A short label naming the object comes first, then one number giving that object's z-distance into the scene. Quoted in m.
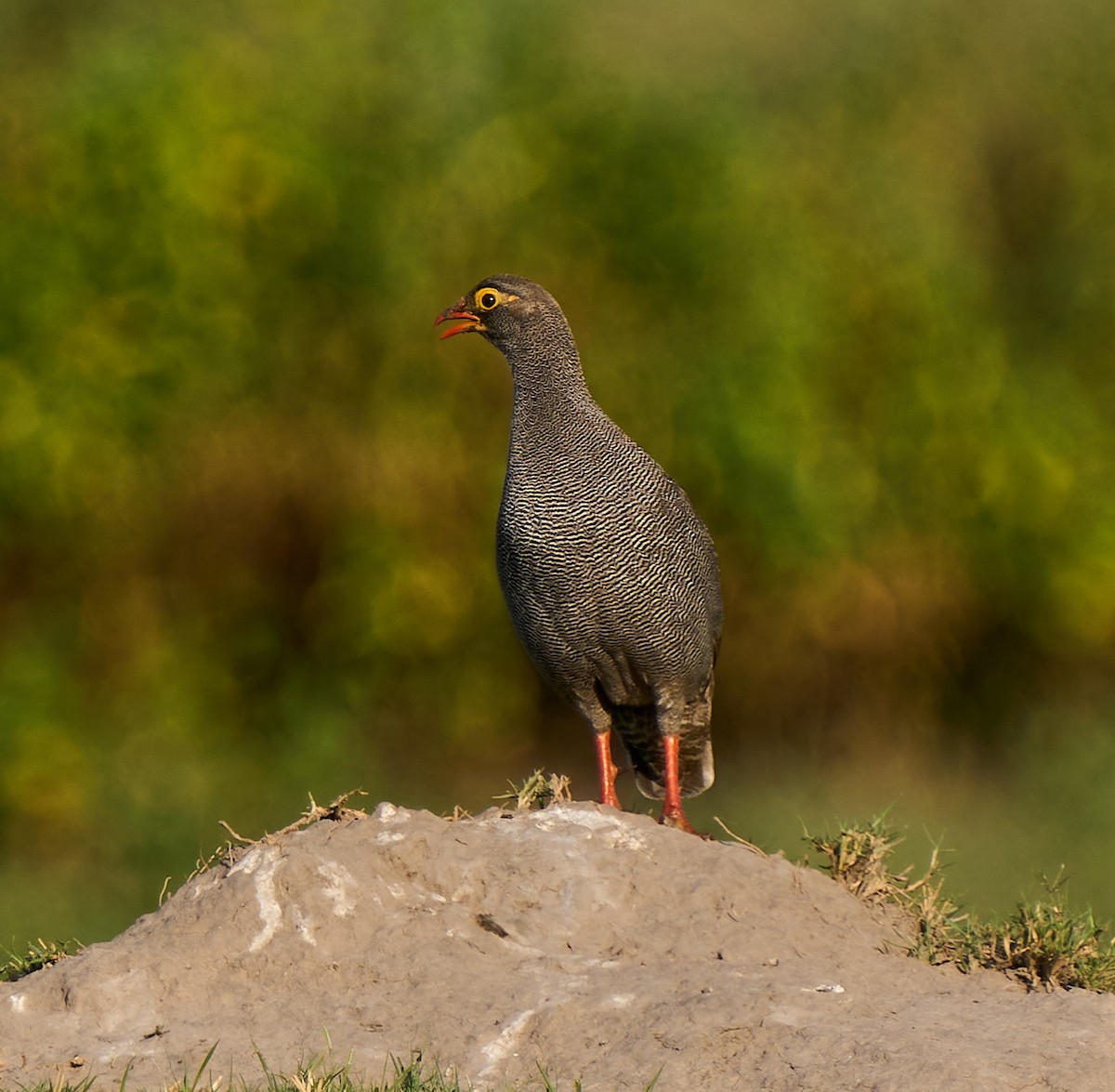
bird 14.84
